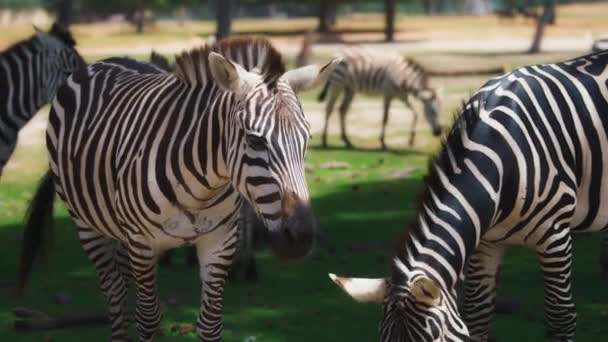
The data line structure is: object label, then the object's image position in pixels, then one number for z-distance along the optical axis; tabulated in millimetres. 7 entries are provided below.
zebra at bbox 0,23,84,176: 18578
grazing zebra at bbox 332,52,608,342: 8453
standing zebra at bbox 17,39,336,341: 9281
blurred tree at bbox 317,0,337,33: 86375
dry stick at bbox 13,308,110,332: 13891
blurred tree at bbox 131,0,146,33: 96375
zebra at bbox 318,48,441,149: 33344
